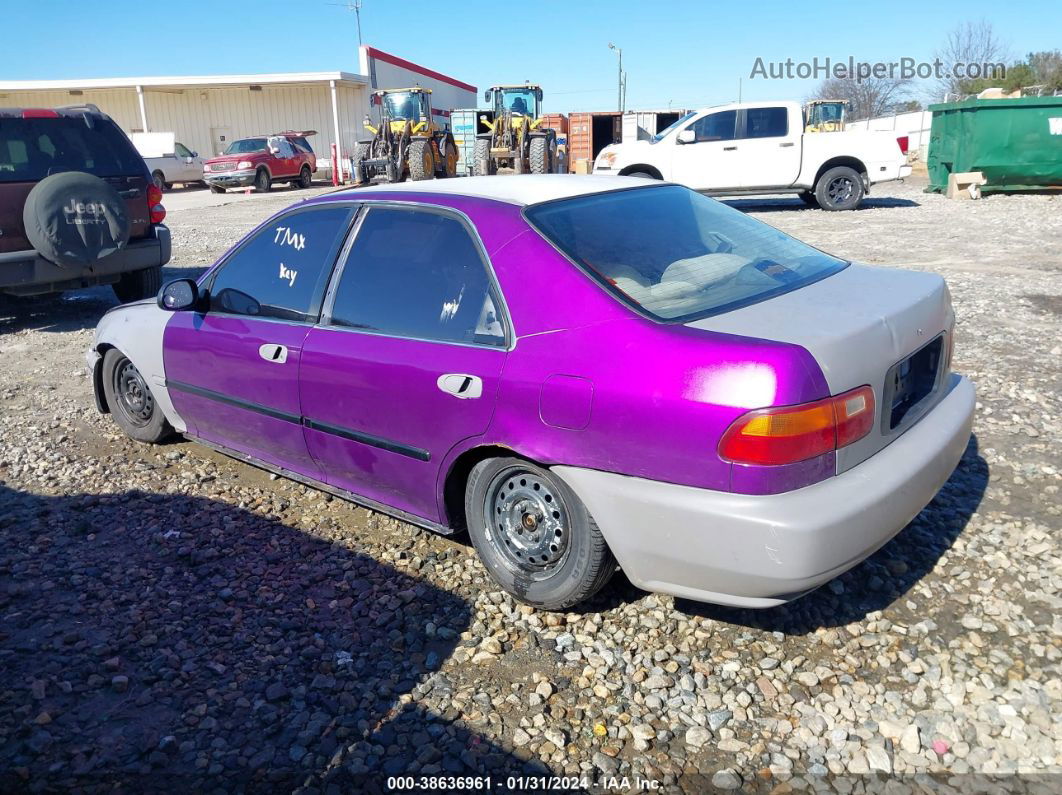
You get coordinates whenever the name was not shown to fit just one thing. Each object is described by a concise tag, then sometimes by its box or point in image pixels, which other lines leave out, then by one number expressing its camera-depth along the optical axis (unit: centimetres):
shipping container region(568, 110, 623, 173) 3328
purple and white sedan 251
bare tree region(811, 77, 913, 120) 5725
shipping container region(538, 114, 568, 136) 3656
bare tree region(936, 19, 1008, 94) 4226
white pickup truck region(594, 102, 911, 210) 1566
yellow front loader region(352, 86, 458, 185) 2452
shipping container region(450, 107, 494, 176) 2972
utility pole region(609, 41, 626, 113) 6556
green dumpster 1641
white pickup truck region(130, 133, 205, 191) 3033
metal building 3759
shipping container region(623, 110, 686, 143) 3722
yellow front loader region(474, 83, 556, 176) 2503
